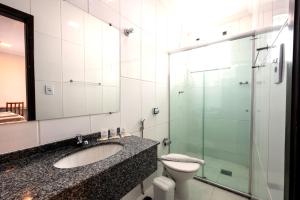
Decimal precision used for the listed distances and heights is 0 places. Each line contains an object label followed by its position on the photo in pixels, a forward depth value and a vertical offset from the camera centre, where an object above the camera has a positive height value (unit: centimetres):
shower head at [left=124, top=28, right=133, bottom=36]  165 +72
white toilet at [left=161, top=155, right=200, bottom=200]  162 -85
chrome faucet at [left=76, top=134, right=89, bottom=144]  119 -35
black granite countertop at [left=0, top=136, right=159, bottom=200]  60 -38
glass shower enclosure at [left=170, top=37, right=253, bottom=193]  219 -21
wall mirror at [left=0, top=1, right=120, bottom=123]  102 +24
